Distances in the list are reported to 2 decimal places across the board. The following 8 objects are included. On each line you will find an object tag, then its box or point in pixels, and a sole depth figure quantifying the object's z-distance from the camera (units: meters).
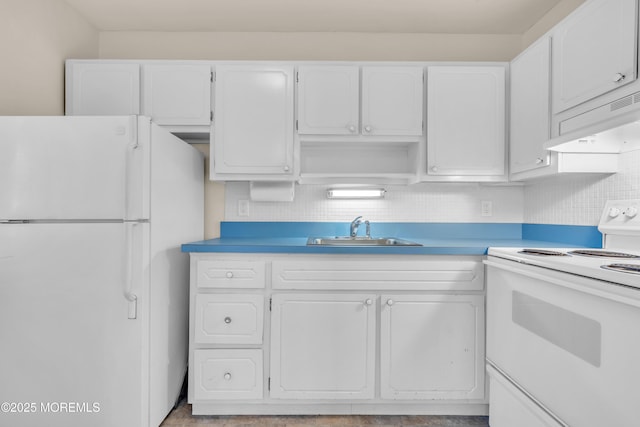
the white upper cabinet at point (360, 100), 2.19
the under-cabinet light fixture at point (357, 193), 2.45
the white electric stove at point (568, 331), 1.04
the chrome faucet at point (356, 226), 2.41
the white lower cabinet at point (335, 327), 1.86
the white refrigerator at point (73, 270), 1.58
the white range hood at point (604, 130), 1.31
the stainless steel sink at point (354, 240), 2.37
